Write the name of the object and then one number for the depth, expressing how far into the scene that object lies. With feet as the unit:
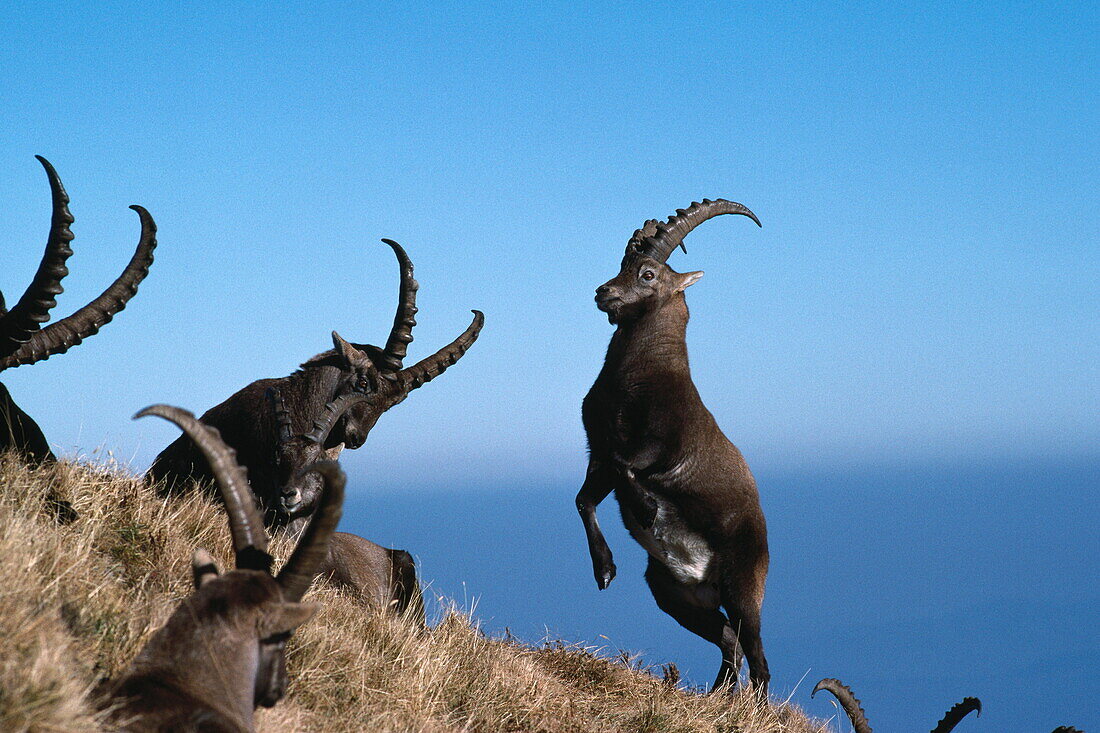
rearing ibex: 56.75
